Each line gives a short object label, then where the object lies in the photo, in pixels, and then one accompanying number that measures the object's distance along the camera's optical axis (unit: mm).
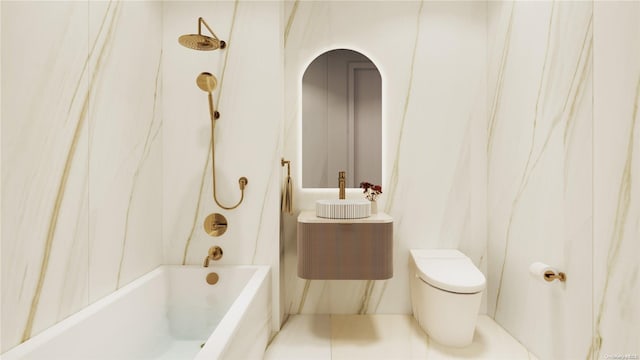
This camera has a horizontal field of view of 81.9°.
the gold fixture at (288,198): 2219
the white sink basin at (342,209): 1914
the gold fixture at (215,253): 2080
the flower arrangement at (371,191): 2290
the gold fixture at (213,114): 1985
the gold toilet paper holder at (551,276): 1504
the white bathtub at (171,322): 1224
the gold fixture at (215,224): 2088
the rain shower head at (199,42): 1738
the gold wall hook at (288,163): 2208
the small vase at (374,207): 2268
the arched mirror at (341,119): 2365
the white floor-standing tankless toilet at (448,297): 1796
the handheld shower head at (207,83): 1979
